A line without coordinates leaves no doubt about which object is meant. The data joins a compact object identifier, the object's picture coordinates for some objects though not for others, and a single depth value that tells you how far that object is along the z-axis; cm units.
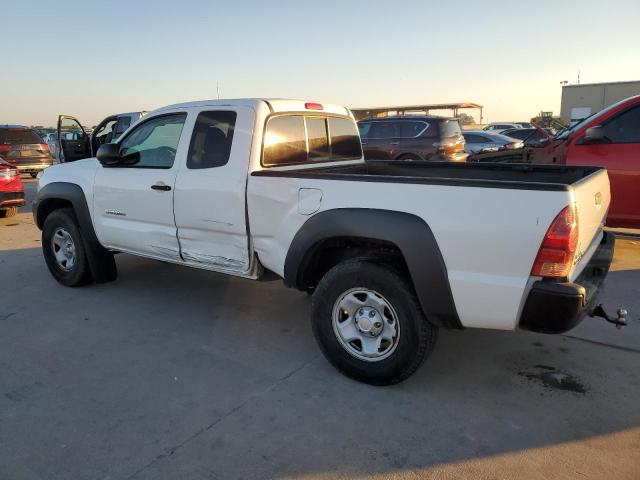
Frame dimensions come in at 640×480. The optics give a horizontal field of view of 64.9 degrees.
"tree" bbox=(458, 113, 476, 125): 7175
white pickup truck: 265
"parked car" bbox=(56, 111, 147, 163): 1044
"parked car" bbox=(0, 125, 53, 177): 1437
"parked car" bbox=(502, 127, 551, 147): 1952
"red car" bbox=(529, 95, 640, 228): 559
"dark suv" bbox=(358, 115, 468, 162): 1155
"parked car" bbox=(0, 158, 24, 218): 905
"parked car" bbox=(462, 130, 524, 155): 1545
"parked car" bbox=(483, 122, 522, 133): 2852
